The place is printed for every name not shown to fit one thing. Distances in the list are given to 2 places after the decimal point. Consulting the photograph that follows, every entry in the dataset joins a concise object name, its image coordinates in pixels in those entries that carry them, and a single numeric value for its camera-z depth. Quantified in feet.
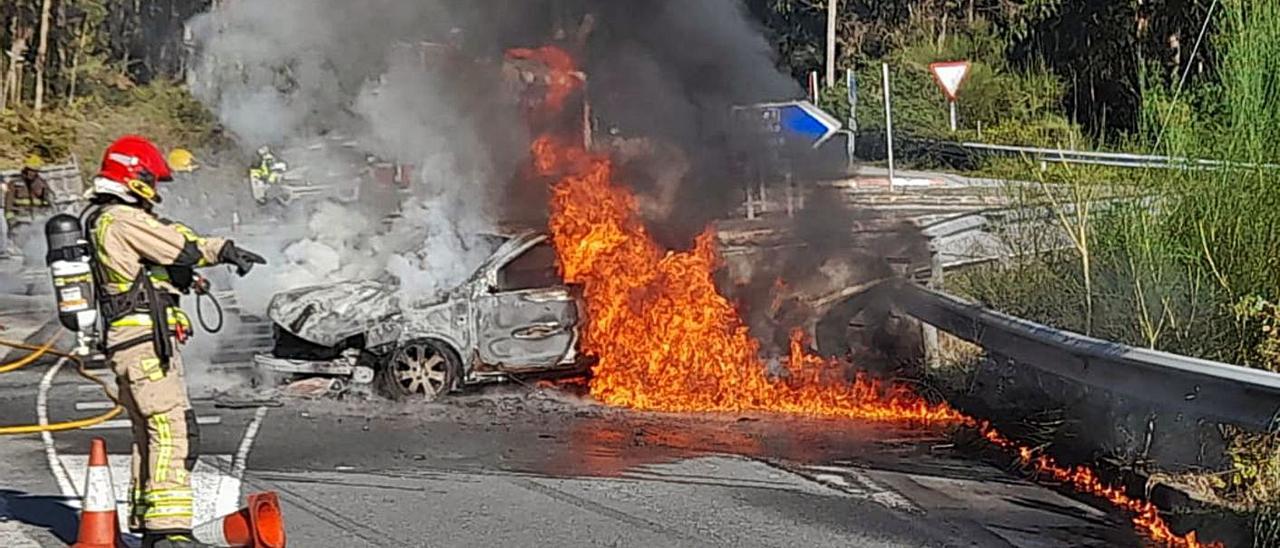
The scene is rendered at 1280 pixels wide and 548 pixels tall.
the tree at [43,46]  132.77
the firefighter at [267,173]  65.67
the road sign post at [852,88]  85.85
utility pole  117.29
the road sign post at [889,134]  82.93
